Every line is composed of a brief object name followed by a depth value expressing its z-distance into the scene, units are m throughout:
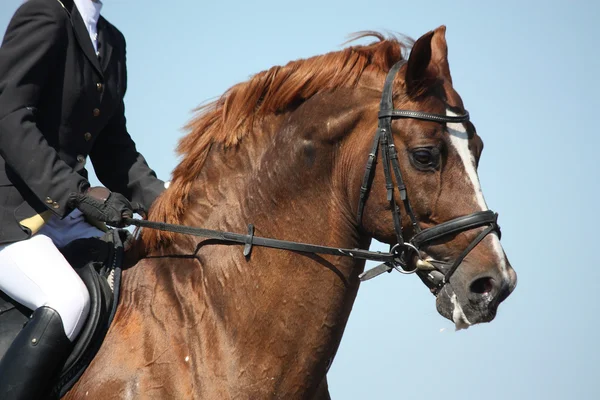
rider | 9.13
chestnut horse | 9.19
